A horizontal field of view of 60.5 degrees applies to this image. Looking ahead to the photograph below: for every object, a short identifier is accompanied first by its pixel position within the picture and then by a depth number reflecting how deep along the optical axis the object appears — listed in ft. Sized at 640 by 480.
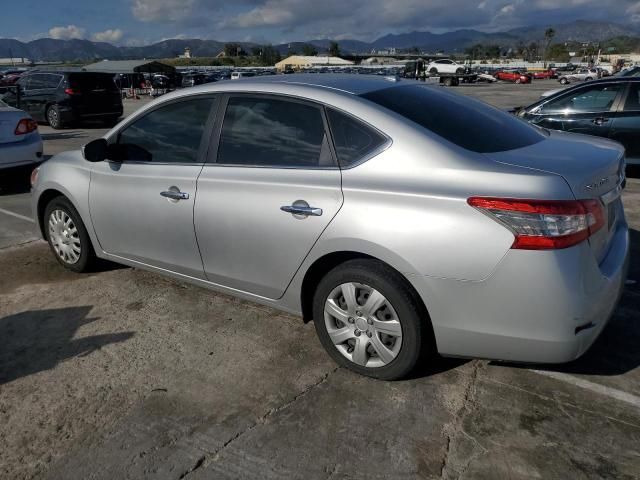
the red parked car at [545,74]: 204.13
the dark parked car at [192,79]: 113.19
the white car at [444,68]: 161.89
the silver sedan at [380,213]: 8.22
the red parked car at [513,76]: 167.22
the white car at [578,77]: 164.55
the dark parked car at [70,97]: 52.03
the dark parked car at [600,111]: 25.76
